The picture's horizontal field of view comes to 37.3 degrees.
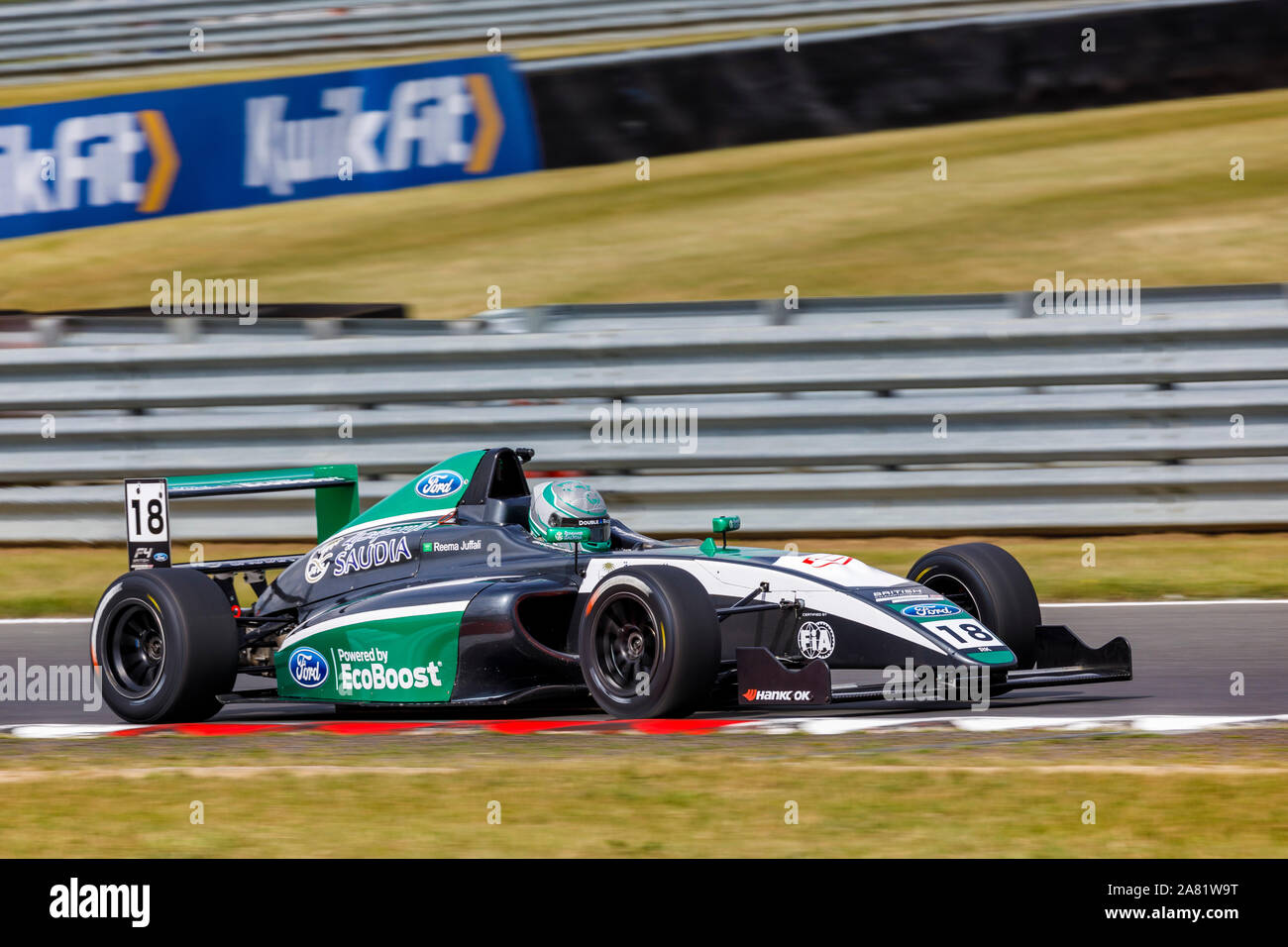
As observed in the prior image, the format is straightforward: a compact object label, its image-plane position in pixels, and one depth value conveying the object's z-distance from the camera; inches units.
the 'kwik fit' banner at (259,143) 682.8
